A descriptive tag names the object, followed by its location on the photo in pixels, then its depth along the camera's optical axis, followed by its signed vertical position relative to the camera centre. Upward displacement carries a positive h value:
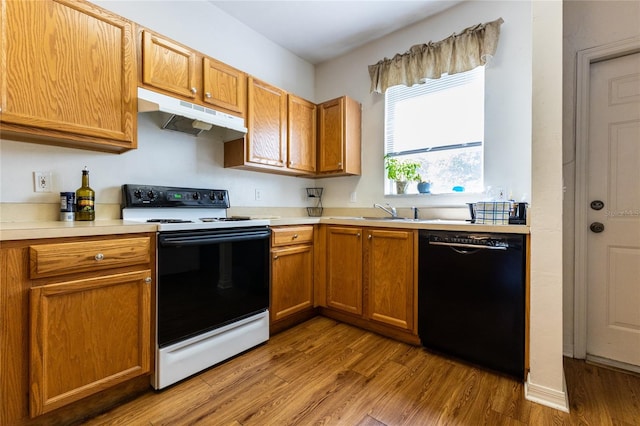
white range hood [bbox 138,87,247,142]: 1.77 +0.65
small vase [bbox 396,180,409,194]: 2.77 +0.25
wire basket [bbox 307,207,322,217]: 3.43 +0.01
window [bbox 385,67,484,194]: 2.45 +0.76
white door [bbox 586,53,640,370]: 1.80 +0.00
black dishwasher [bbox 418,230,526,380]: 1.66 -0.53
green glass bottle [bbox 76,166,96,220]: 1.72 +0.06
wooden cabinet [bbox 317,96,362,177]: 2.91 +0.77
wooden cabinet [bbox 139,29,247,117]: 1.83 +0.96
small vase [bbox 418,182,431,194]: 2.63 +0.23
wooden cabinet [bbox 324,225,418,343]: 2.09 -0.51
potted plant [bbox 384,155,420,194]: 2.72 +0.38
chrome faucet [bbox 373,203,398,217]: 2.76 +0.02
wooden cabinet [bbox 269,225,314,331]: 2.25 -0.50
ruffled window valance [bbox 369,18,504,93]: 2.28 +1.34
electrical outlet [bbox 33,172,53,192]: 1.64 +0.17
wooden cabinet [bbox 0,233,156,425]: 1.17 -0.51
